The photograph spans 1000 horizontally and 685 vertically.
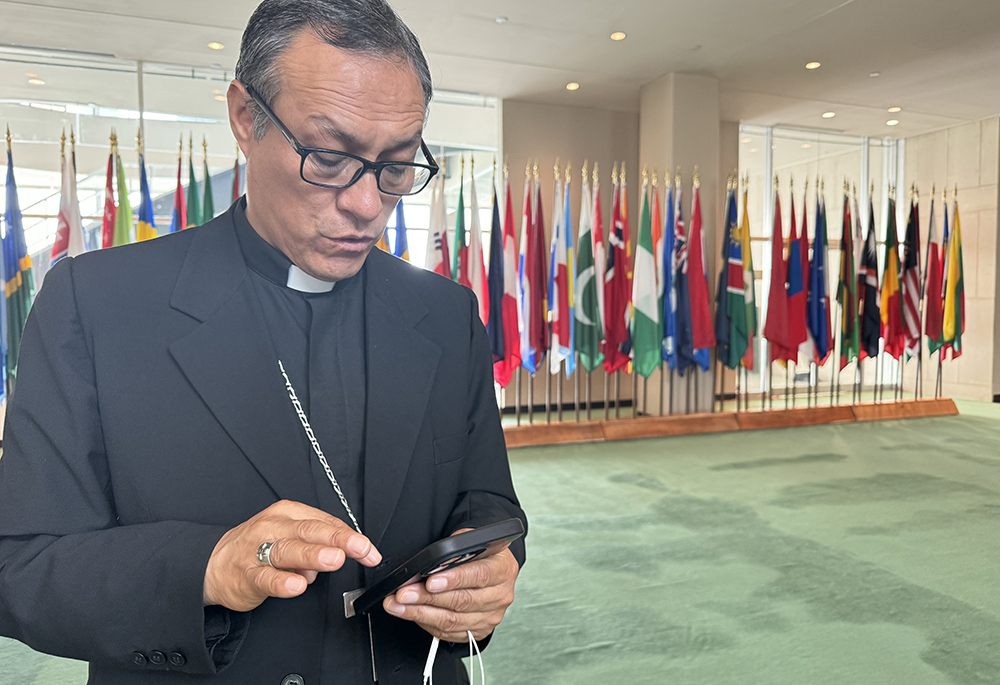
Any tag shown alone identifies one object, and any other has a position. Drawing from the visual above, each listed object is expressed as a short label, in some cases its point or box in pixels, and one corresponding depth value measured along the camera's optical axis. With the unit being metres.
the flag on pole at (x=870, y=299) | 7.66
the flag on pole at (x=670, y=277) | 6.90
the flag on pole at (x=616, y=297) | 6.87
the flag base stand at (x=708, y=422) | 6.46
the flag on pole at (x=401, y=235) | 6.27
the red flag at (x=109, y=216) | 5.80
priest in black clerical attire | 0.77
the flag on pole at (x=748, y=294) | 7.11
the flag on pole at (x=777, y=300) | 7.24
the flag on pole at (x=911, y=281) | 7.80
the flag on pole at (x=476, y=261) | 6.48
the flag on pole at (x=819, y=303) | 7.38
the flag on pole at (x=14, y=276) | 5.69
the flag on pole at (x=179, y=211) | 5.99
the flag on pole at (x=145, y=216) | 5.91
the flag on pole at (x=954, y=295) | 8.04
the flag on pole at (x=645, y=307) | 6.79
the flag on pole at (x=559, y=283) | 6.74
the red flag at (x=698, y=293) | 6.99
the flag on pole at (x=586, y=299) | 6.78
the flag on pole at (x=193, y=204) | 6.04
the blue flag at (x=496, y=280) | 6.47
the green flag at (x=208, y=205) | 6.10
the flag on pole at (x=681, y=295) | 6.93
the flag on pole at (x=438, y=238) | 6.47
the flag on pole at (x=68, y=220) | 5.73
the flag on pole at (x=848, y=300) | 7.46
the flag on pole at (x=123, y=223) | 5.80
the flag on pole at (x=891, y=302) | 7.77
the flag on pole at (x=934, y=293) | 8.03
